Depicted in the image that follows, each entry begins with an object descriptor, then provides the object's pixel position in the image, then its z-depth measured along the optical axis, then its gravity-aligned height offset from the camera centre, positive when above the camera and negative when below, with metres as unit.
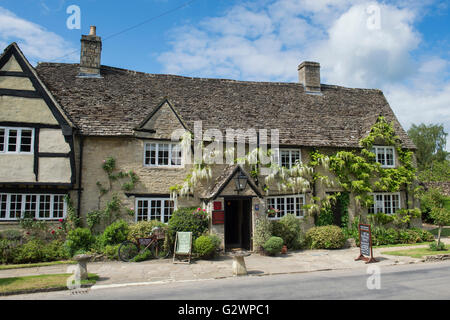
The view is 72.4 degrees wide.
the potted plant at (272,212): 15.26 -1.08
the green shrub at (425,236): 17.41 -2.58
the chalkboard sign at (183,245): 12.37 -2.19
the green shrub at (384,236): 16.61 -2.49
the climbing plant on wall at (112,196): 13.96 -0.12
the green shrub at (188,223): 13.50 -1.40
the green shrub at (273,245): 13.47 -2.37
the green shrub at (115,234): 13.16 -1.82
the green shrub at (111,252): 12.84 -2.52
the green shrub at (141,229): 13.45 -1.65
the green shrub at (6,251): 12.20 -2.36
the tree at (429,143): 51.56 +7.89
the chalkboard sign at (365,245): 12.30 -2.20
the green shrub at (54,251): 12.69 -2.48
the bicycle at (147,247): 12.76 -2.36
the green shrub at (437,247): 13.89 -2.55
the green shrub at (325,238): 15.37 -2.36
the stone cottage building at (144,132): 13.24 +2.88
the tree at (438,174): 37.66 +2.03
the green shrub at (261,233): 14.12 -1.94
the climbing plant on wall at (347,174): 15.91 +0.92
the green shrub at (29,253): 12.31 -2.46
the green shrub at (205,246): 12.66 -2.25
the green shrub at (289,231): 15.12 -1.97
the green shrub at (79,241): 12.88 -2.09
